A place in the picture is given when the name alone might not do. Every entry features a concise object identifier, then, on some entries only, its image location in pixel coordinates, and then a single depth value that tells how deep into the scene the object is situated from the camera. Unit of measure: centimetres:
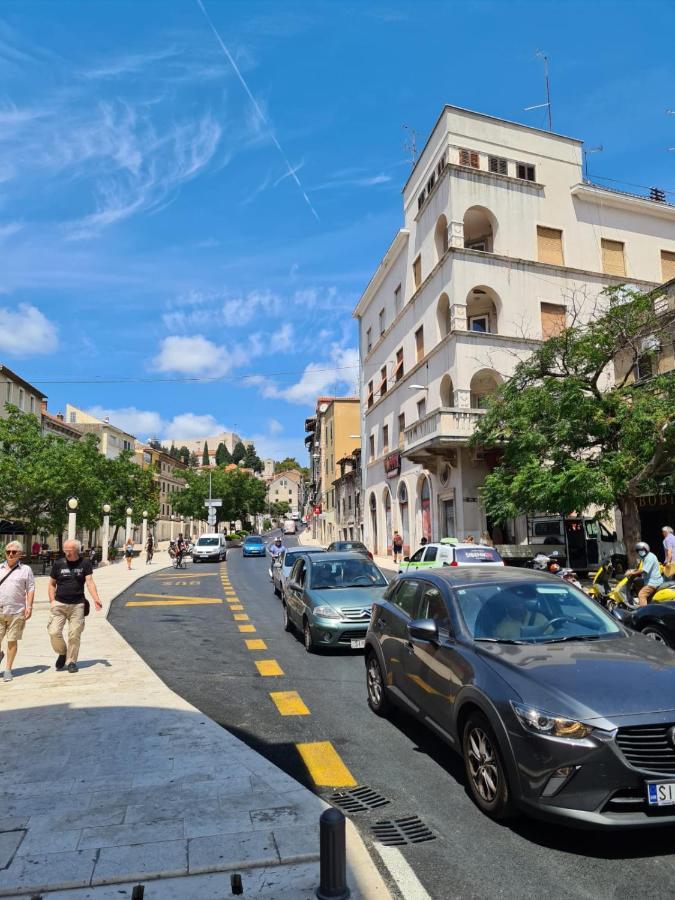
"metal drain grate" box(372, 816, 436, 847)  392
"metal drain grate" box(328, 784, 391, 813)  443
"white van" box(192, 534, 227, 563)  3978
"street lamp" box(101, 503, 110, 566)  3953
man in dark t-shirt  842
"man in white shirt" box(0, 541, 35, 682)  803
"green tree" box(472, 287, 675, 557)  1720
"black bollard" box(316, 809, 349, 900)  301
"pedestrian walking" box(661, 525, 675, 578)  1658
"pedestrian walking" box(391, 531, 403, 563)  3212
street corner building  2752
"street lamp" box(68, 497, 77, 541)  2762
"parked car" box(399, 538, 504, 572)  1595
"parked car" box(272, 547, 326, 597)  1754
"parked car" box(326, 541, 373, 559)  2615
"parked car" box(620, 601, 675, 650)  788
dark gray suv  354
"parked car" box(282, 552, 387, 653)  972
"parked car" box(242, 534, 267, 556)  4731
